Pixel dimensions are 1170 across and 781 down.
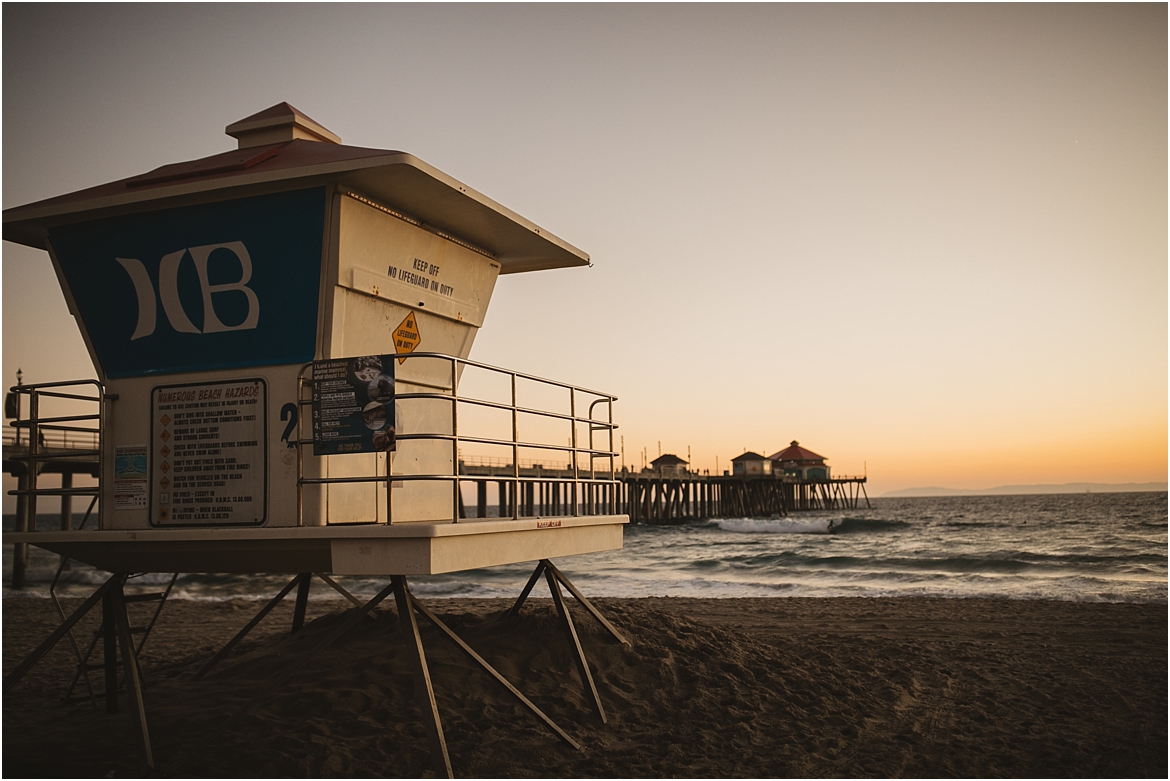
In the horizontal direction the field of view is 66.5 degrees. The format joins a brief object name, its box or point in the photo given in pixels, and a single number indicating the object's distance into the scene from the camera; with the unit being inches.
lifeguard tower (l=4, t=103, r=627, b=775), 239.1
